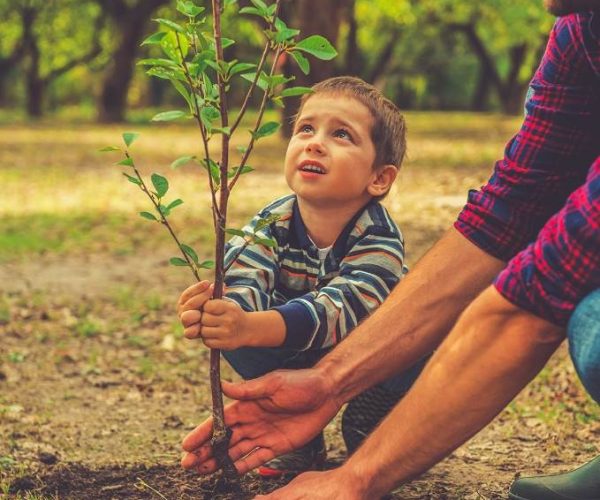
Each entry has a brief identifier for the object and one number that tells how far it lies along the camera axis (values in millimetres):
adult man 2070
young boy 2939
